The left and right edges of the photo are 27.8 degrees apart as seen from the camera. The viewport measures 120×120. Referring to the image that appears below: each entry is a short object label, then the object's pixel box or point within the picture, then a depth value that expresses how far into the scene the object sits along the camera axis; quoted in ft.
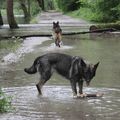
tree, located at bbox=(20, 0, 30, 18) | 151.38
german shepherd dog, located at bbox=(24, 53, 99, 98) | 16.94
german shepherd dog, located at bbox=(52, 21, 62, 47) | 42.96
